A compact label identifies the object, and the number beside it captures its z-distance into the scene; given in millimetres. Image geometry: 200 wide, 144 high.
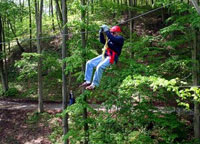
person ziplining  5137
